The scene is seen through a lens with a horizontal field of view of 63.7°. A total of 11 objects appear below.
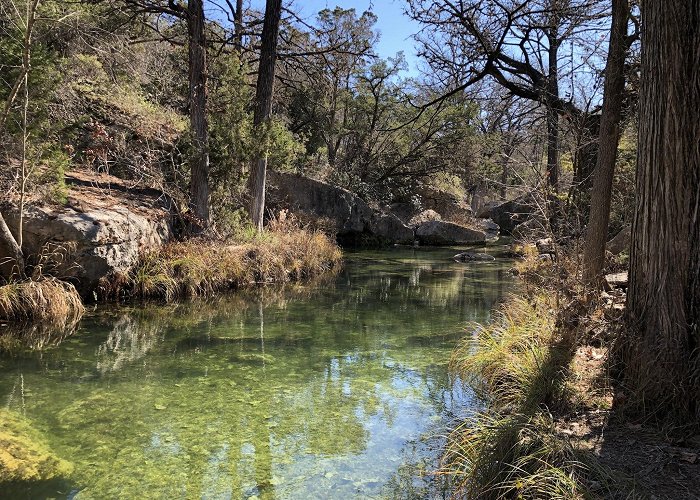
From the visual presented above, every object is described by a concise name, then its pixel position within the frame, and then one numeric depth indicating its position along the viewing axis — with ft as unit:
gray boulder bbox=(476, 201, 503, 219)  100.86
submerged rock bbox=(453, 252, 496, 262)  58.90
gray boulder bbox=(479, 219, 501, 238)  87.51
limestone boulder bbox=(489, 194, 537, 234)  95.55
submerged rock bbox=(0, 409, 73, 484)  12.53
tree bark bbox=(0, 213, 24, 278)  26.35
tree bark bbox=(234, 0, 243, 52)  41.84
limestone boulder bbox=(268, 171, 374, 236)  61.41
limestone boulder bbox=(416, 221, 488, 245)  75.46
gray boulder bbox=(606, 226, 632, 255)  34.01
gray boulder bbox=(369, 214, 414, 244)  70.64
